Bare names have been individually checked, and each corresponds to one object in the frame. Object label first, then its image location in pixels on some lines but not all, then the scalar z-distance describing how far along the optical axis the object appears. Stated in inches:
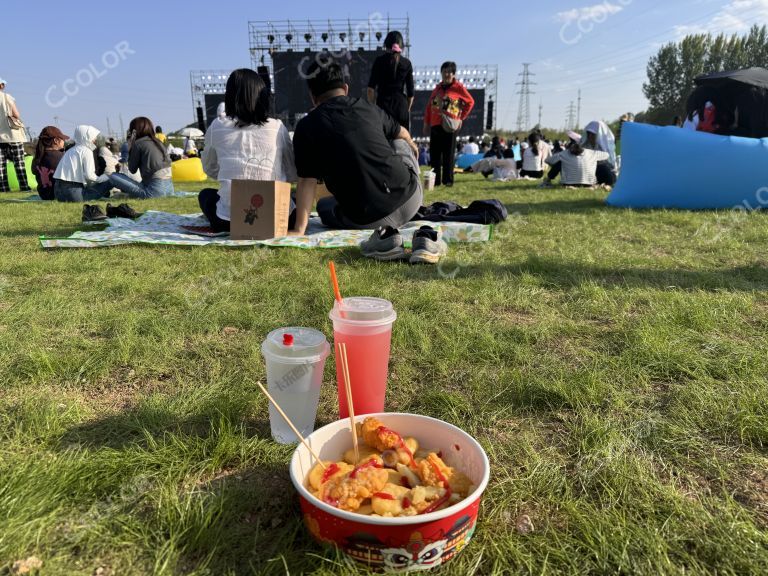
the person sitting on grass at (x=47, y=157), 278.1
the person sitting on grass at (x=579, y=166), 294.5
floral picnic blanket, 137.9
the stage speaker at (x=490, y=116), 1079.8
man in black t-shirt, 121.9
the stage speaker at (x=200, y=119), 1036.7
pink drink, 49.4
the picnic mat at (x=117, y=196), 275.1
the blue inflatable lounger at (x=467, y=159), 594.2
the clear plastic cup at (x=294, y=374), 48.8
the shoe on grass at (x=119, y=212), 184.4
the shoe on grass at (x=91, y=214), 178.2
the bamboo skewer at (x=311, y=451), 39.8
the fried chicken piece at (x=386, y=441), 41.3
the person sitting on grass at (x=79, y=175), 259.8
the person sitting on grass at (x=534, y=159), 395.6
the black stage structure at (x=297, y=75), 919.7
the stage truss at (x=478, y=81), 1130.0
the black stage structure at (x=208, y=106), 1056.2
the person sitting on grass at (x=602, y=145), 305.6
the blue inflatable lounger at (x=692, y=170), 192.2
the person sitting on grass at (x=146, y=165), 258.1
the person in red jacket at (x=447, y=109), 262.1
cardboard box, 139.6
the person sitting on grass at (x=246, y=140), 134.5
